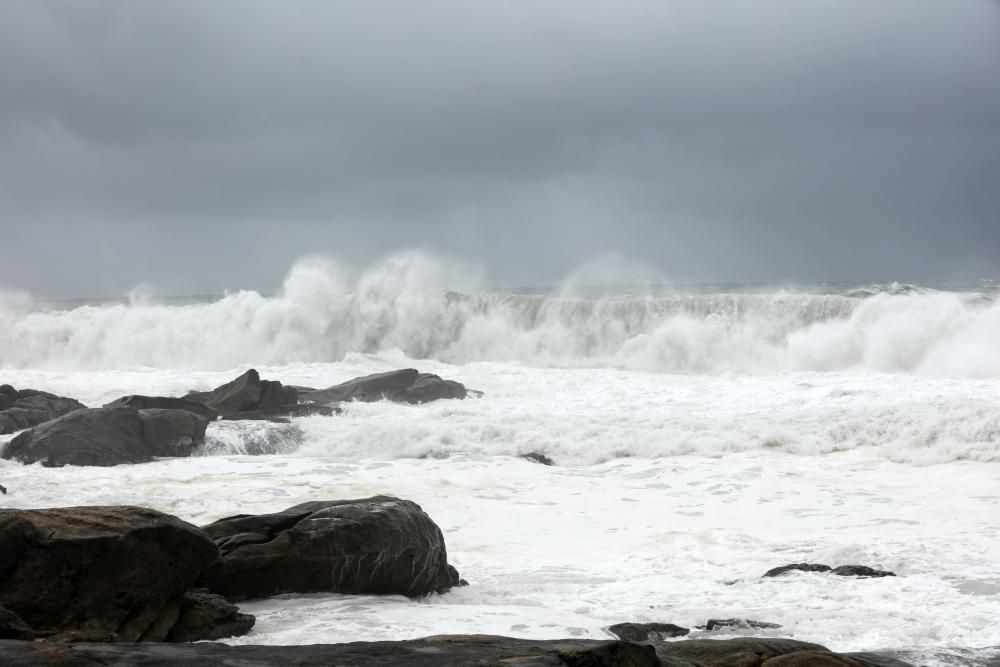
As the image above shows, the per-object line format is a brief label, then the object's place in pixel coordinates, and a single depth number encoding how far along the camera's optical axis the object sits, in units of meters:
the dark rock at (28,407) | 36.25
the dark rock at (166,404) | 35.88
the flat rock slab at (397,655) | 8.81
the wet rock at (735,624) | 14.14
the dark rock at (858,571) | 17.05
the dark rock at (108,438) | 31.09
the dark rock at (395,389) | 44.69
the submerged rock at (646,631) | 13.35
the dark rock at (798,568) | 17.48
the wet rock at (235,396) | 40.19
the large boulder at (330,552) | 14.87
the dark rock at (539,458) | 33.19
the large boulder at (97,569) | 11.57
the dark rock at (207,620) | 12.33
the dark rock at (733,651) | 11.16
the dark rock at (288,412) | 38.84
